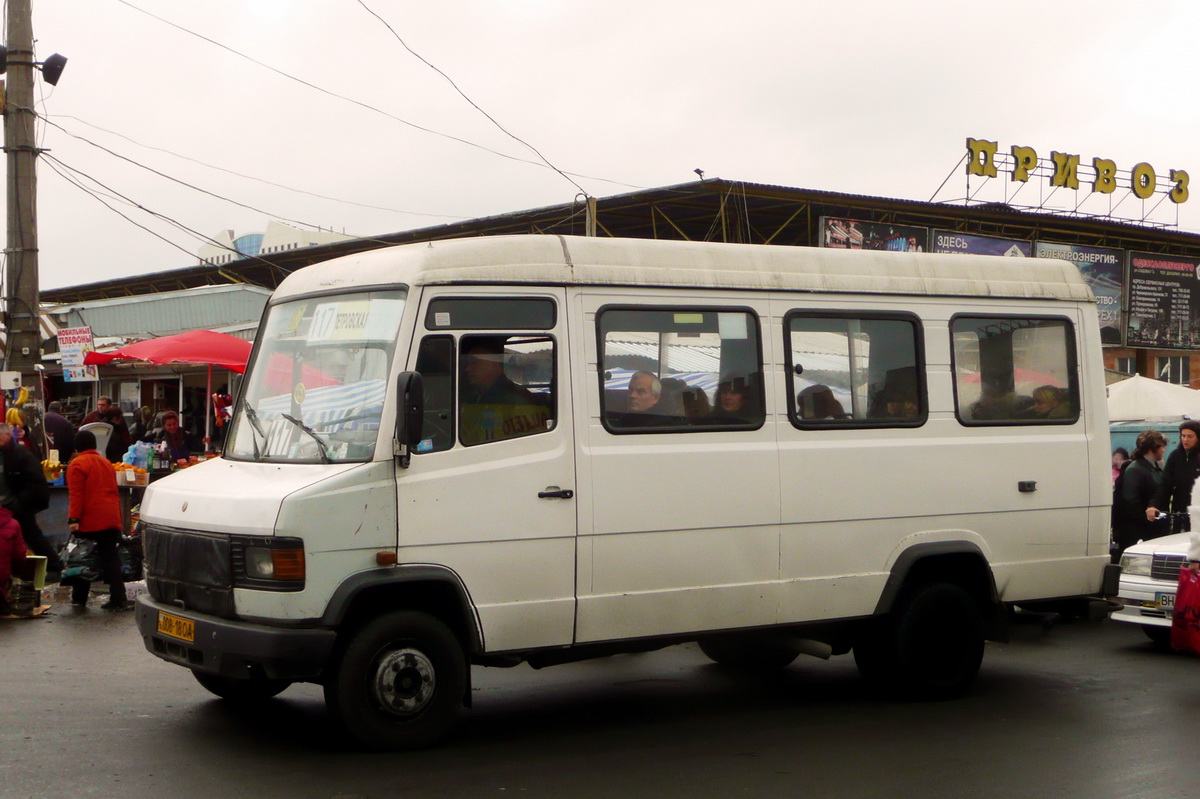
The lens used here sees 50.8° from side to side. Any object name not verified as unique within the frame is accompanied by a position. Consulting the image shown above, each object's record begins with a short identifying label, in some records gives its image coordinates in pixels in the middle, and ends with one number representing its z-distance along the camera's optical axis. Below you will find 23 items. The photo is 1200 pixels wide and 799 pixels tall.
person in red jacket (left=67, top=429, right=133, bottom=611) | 11.64
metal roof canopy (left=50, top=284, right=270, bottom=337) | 33.88
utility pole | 14.24
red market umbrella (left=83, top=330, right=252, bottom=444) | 17.26
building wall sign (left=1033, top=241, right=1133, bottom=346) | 37.47
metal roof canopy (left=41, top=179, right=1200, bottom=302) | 28.62
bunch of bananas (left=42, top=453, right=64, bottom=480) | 14.83
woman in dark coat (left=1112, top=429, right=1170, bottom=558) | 12.62
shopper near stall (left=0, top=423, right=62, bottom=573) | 11.84
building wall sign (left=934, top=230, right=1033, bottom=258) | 33.84
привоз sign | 34.97
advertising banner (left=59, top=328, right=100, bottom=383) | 16.47
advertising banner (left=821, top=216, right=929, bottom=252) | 30.31
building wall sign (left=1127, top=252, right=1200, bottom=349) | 38.72
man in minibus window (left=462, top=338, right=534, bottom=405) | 6.70
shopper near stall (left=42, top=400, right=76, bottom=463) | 16.30
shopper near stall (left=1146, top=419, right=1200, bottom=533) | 12.14
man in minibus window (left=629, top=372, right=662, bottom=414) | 7.19
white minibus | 6.42
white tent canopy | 20.45
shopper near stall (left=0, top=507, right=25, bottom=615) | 11.05
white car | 10.41
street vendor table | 14.60
